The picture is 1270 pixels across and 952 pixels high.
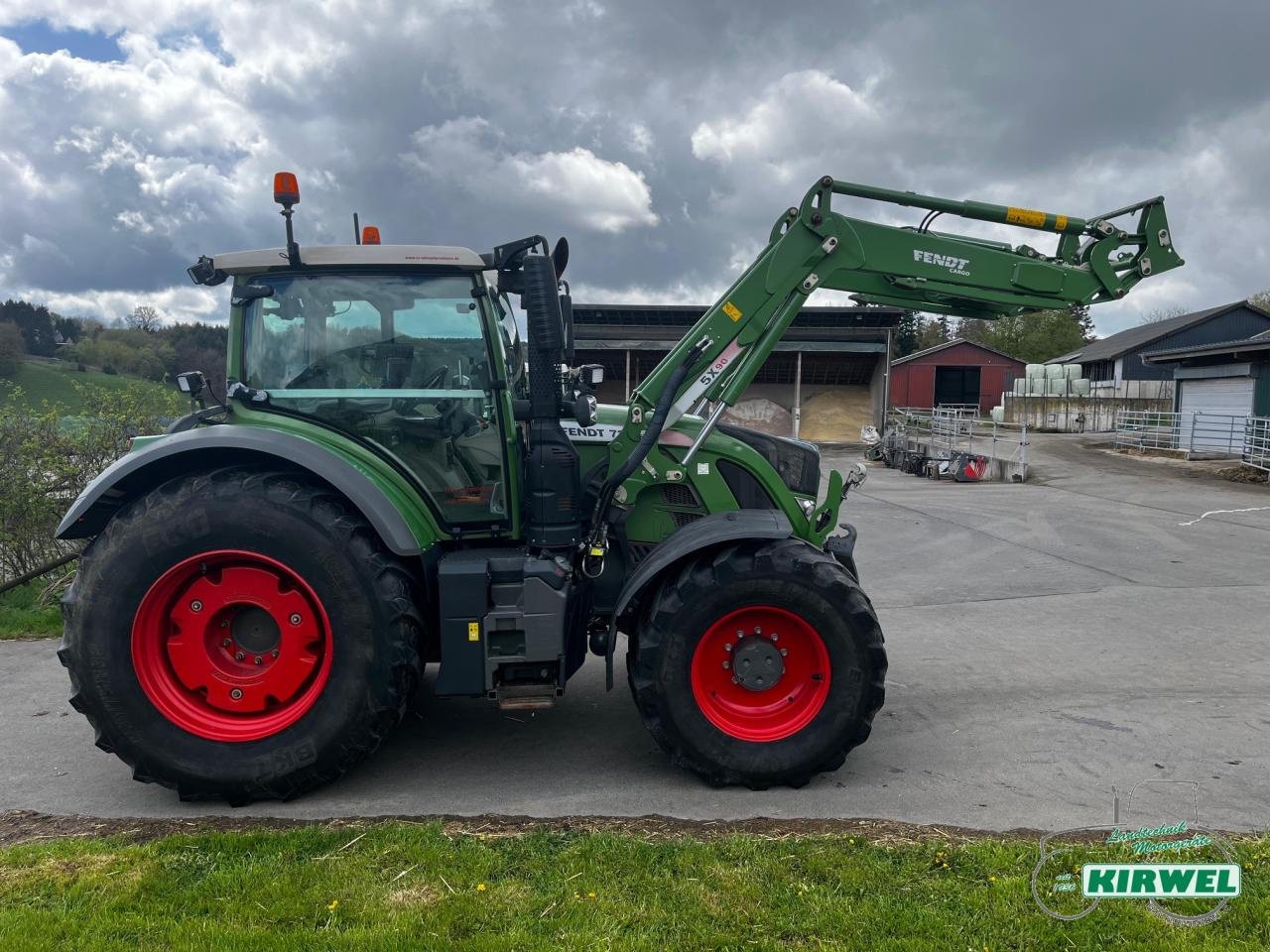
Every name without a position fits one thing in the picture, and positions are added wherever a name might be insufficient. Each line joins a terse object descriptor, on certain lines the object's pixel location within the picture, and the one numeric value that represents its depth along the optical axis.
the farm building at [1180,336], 37.25
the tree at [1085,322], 66.47
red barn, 41.97
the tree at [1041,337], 57.16
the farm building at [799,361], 25.19
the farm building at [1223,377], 20.92
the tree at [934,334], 68.18
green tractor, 3.61
